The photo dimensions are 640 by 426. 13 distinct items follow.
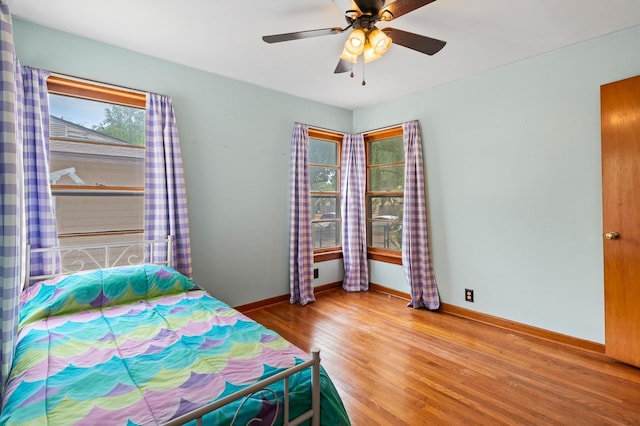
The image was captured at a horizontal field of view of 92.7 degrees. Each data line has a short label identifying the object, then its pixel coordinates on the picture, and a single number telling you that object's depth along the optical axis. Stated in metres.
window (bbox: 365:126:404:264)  3.98
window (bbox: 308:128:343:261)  4.13
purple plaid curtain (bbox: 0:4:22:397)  1.01
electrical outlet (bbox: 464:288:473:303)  3.22
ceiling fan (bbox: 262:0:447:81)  1.71
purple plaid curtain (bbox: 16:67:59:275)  2.13
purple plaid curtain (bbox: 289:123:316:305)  3.65
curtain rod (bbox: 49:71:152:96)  2.32
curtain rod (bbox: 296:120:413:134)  3.80
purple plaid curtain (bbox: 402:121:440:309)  3.47
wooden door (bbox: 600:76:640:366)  2.20
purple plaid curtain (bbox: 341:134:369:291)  4.18
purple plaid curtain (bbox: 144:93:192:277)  2.66
